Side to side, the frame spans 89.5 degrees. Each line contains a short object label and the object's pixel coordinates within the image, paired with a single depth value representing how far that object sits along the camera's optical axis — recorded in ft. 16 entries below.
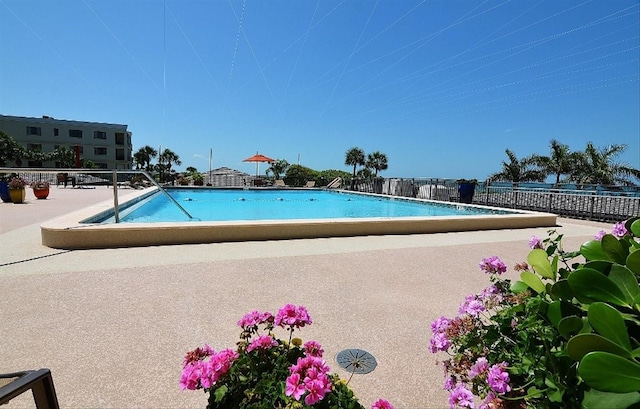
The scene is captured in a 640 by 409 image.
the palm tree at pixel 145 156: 155.07
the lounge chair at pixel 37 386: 3.04
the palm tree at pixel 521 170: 85.09
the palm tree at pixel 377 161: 119.44
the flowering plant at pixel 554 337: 2.00
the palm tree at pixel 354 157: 118.70
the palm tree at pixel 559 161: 77.76
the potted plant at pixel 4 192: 32.19
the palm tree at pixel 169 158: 152.76
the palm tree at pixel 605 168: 65.92
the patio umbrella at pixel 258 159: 69.05
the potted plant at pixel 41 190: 35.54
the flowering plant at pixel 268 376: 3.06
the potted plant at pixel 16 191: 31.24
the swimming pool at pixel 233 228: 15.25
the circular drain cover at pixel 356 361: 6.45
